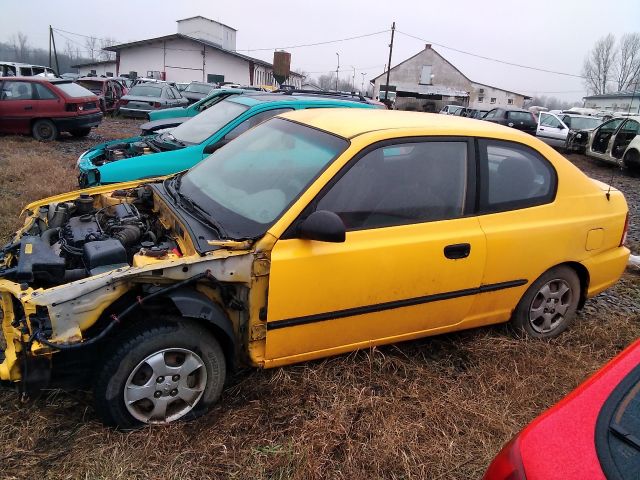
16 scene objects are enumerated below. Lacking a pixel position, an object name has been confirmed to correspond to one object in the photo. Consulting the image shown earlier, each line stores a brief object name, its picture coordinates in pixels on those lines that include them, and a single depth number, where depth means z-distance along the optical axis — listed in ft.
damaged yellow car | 7.86
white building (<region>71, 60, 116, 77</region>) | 159.63
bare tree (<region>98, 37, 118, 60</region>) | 255.50
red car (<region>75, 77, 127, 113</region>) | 57.21
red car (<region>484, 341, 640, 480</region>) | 4.34
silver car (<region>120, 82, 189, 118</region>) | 53.83
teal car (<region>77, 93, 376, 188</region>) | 16.83
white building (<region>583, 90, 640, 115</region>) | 138.64
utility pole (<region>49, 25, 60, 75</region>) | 144.25
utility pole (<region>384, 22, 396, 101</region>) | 125.29
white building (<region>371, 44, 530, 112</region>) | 172.76
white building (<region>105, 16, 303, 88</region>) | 134.92
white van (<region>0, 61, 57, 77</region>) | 59.64
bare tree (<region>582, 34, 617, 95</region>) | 166.76
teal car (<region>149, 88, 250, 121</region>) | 32.09
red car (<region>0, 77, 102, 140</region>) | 37.37
